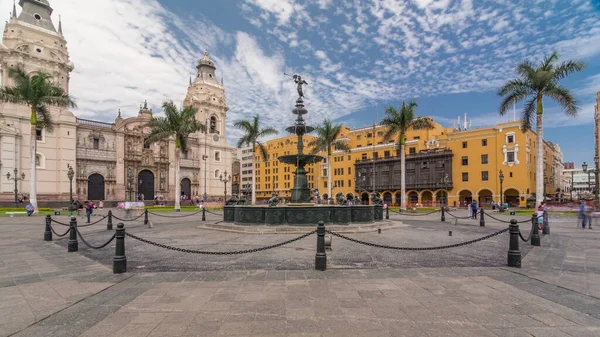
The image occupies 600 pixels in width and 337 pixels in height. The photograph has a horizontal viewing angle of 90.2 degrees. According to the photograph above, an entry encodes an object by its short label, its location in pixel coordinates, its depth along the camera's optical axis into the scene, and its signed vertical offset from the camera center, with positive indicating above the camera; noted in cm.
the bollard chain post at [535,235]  1030 -198
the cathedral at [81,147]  4084 +526
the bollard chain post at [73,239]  915 -181
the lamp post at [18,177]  3283 +44
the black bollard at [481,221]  1703 -248
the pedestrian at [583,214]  1574 -193
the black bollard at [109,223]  1523 -223
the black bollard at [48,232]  1144 -199
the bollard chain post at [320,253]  684 -171
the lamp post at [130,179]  4947 +15
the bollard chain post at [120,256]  667 -171
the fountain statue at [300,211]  1370 -155
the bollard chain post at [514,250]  725 -175
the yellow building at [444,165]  4400 +233
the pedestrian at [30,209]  2559 -246
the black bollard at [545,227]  1338 -222
